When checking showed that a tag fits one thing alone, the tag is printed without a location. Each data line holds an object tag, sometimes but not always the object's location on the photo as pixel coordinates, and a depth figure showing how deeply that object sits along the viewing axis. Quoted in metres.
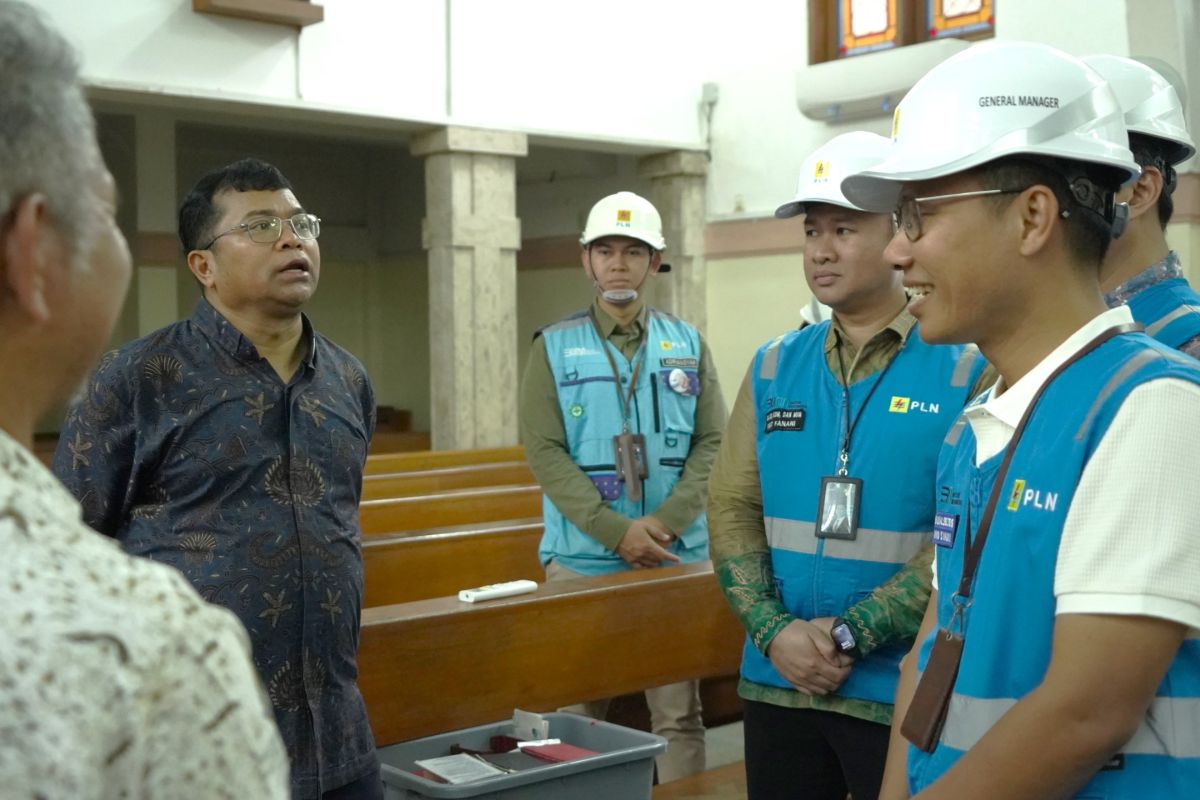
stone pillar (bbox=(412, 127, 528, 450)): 8.23
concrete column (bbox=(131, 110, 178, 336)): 10.03
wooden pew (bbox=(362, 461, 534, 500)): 5.56
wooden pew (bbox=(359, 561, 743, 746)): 2.74
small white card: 2.62
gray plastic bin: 2.32
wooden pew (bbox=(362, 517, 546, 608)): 4.04
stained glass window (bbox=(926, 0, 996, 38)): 7.89
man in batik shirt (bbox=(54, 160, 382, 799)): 2.10
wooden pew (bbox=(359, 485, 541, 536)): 4.75
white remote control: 2.94
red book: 2.50
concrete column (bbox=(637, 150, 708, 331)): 9.38
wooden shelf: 6.94
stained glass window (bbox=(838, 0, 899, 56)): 8.19
